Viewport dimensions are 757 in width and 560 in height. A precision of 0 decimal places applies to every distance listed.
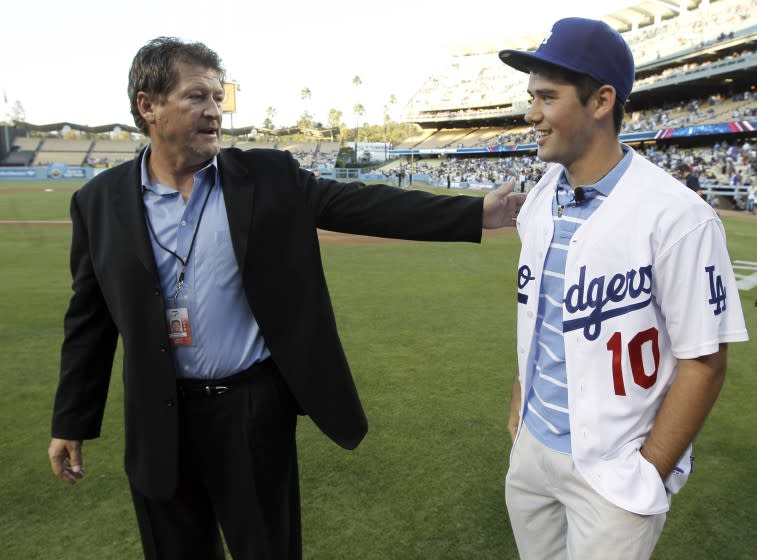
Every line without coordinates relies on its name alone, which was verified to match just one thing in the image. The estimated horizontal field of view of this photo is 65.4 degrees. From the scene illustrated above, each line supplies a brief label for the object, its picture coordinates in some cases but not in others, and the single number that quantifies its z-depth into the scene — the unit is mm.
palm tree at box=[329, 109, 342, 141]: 134050
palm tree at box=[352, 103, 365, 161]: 127188
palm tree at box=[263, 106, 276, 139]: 146000
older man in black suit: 2129
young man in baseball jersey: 1717
